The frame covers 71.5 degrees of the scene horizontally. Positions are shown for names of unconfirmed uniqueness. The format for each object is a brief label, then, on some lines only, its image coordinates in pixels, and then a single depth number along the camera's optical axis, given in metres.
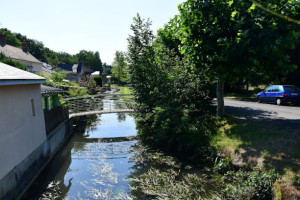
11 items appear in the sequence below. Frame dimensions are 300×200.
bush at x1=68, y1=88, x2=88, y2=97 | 23.92
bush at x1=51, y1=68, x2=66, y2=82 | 26.76
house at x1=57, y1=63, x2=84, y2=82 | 71.03
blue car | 16.84
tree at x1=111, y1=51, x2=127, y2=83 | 69.12
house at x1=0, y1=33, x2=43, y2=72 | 34.05
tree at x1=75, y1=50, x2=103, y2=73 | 114.06
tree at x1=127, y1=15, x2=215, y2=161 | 11.59
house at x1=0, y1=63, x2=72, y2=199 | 7.01
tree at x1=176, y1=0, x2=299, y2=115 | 7.53
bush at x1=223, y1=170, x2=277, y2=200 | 6.50
